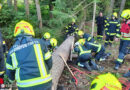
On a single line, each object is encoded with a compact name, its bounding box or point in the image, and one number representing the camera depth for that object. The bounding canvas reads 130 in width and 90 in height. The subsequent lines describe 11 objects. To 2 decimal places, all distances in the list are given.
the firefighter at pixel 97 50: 4.75
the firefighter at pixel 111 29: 6.56
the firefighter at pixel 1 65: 3.08
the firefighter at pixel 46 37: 5.52
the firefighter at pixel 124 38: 3.96
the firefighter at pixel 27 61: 1.78
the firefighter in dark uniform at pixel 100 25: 7.95
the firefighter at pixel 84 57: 4.37
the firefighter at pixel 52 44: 5.43
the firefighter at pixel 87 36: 4.82
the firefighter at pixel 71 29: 7.76
